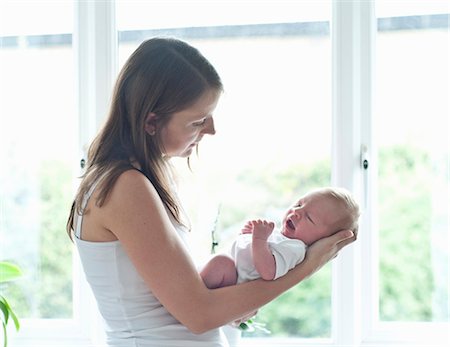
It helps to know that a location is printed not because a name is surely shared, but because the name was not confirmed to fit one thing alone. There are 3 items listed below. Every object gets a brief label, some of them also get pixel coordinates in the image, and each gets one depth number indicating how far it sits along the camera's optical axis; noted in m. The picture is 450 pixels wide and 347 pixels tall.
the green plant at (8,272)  2.24
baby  1.62
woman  1.50
